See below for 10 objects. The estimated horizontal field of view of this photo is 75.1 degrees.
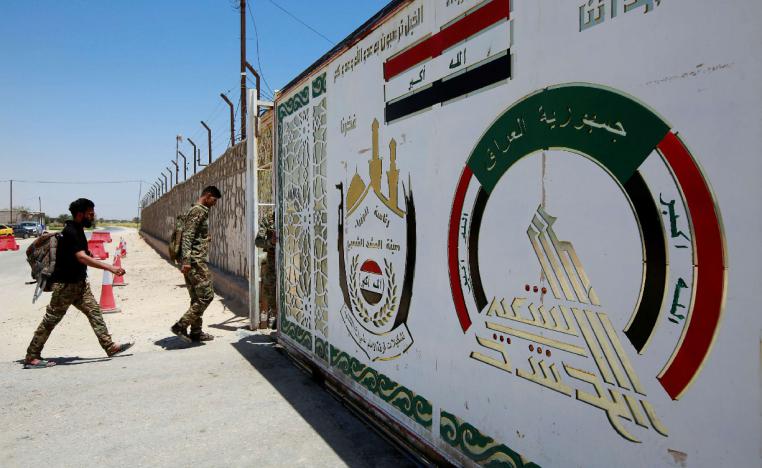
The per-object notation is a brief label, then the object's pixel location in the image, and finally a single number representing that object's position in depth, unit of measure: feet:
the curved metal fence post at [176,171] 84.54
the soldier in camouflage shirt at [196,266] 18.34
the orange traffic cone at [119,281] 36.09
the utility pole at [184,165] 72.97
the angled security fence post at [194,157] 66.50
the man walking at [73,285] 15.47
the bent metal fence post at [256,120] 19.93
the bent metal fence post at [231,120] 44.14
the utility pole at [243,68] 39.27
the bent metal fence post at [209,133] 56.64
